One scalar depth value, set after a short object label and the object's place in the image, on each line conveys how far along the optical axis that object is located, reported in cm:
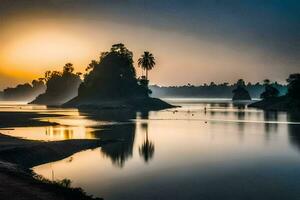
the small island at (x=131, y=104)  19138
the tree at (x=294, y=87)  16025
